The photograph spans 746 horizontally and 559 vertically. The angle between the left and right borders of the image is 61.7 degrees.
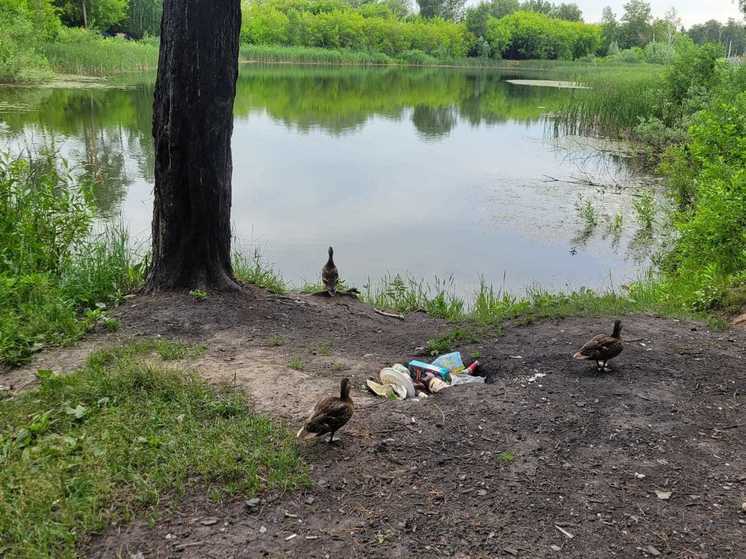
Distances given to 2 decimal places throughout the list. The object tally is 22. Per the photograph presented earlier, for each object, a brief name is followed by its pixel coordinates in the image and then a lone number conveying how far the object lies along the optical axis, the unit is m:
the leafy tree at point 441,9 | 113.62
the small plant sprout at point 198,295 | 6.32
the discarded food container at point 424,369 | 5.30
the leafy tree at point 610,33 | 98.75
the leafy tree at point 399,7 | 110.06
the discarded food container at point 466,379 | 5.19
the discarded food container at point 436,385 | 5.00
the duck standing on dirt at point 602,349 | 4.93
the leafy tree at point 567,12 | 123.81
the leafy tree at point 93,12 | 50.43
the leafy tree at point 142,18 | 57.78
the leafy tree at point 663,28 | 92.50
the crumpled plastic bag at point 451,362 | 5.47
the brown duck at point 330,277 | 7.70
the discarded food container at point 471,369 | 5.43
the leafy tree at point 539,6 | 122.81
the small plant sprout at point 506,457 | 3.74
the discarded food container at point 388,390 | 4.84
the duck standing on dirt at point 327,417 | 3.73
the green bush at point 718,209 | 7.38
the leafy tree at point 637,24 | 95.31
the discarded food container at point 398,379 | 5.00
